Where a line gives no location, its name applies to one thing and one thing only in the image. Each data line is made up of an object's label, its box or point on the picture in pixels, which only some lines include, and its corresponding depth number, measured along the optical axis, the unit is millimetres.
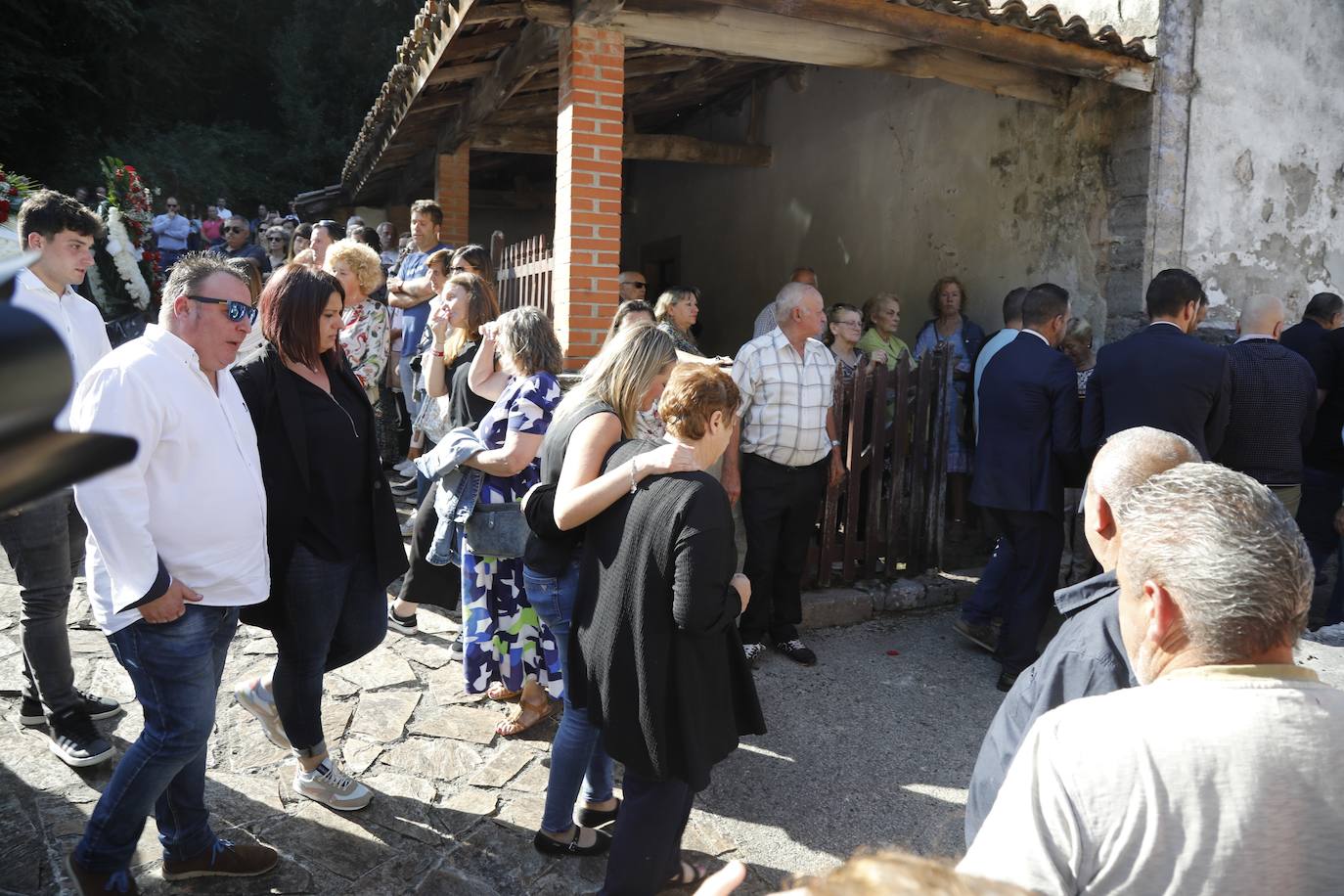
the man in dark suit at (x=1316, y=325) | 5889
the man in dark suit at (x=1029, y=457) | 4727
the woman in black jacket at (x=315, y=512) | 2996
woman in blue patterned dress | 3719
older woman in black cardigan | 2529
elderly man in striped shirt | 4801
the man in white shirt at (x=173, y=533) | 2410
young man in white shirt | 3418
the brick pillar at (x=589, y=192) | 5836
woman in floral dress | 4996
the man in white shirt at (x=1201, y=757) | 1221
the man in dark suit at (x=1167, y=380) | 4496
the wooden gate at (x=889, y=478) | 5621
